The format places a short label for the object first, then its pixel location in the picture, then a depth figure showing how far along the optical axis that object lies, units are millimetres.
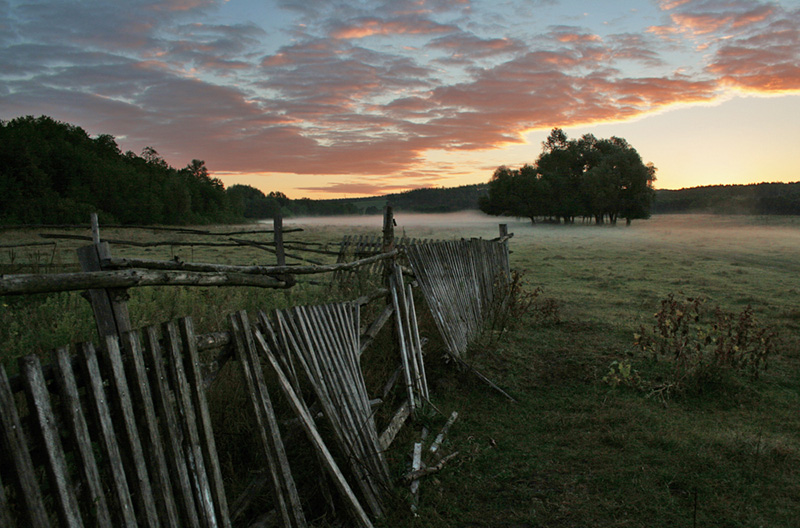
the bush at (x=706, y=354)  5836
